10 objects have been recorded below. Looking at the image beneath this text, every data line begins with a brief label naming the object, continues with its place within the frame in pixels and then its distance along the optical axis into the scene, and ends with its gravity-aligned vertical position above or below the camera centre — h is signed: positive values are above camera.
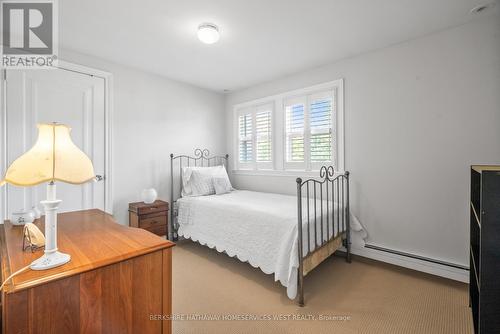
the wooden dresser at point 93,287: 0.79 -0.46
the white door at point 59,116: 2.38 +0.58
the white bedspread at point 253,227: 2.02 -0.64
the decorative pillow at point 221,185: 3.54 -0.28
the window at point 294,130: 3.04 +0.56
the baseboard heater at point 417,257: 2.26 -0.96
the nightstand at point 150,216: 2.96 -0.64
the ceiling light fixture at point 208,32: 2.20 +1.29
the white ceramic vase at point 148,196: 3.07 -0.38
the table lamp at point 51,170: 0.88 -0.01
